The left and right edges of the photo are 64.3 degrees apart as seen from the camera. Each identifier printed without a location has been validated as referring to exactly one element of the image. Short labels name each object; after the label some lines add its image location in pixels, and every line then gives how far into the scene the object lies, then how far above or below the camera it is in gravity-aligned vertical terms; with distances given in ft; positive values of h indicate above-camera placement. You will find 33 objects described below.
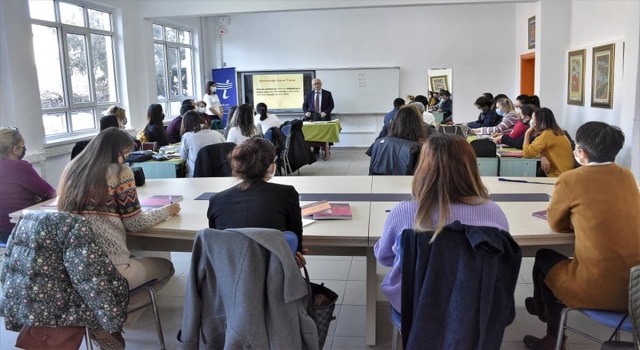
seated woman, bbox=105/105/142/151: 17.59 -0.16
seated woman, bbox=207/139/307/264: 6.79 -1.29
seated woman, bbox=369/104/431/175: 13.01 -1.13
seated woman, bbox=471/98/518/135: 20.03 -0.87
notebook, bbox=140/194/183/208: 9.30 -1.73
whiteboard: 33.35 +0.92
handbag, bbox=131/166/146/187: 11.32 -1.52
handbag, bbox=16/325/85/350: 6.86 -3.04
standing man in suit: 31.24 +0.01
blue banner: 34.71 +1.26
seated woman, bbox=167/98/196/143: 20.56 -0.95
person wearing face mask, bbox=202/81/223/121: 30.42 +0.18
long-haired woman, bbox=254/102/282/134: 22.72 -0.73
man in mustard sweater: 6.39 -1.64
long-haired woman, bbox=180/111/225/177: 15.06 -0.93
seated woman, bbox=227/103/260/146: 17.39 -0.71
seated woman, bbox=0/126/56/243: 9.89 -1.41
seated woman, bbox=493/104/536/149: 16.86 -1.15
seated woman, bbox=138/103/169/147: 19.11 -0.80
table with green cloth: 28.48 -1.61
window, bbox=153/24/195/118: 30.42 +2.58
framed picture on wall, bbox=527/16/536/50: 27.66 +3.55
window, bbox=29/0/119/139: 20.81 +2.03
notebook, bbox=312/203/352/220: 8.18 -1.80
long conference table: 7.38 -1.84
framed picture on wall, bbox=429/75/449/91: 33.09 +1.04
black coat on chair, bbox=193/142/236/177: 14.10 -1.53
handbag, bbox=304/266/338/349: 6.76 -2.74
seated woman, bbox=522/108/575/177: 13.80 -1.34
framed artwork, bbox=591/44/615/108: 19.01 +0.70
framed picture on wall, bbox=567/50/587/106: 21.62 +0.73
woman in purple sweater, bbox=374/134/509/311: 5.88 -1.13
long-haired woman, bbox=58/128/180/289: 7.27 -1.29
